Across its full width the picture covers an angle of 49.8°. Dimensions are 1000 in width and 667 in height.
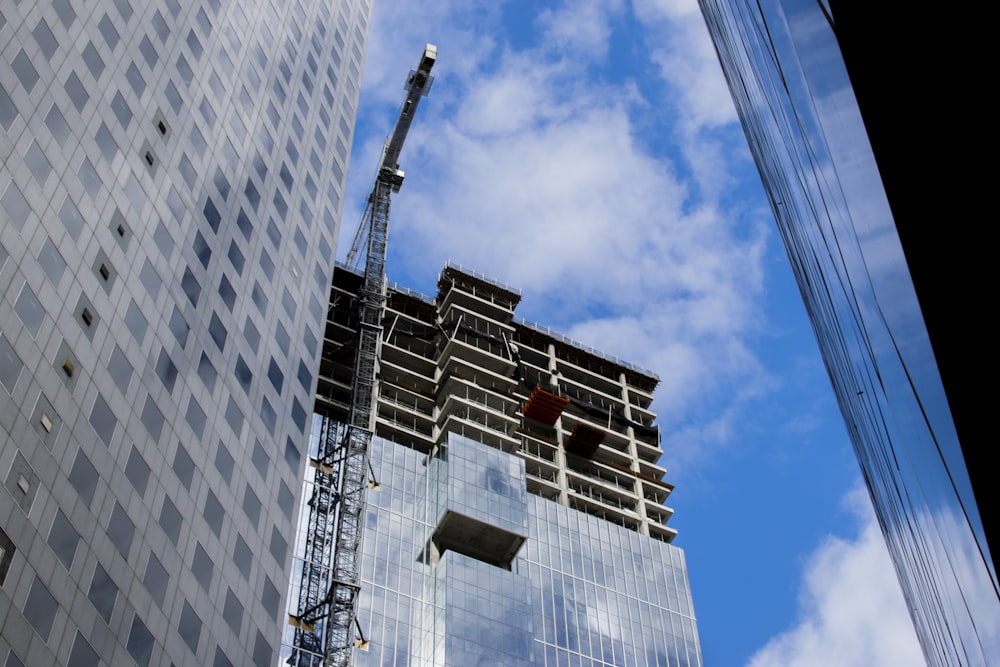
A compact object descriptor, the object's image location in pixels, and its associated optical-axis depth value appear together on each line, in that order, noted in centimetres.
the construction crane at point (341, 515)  9500
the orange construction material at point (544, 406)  13750
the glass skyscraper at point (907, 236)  640
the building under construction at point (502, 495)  10744
